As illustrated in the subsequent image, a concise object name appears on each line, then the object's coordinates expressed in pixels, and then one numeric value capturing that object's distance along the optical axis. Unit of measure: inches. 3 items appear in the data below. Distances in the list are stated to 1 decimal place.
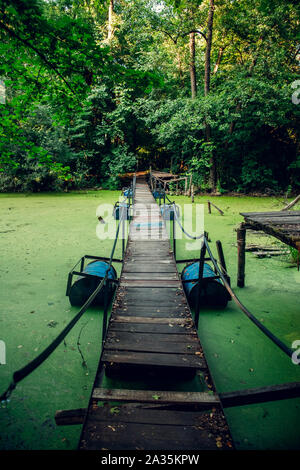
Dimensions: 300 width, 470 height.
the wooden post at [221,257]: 148.6
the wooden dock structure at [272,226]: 99.9
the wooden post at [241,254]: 151.1
